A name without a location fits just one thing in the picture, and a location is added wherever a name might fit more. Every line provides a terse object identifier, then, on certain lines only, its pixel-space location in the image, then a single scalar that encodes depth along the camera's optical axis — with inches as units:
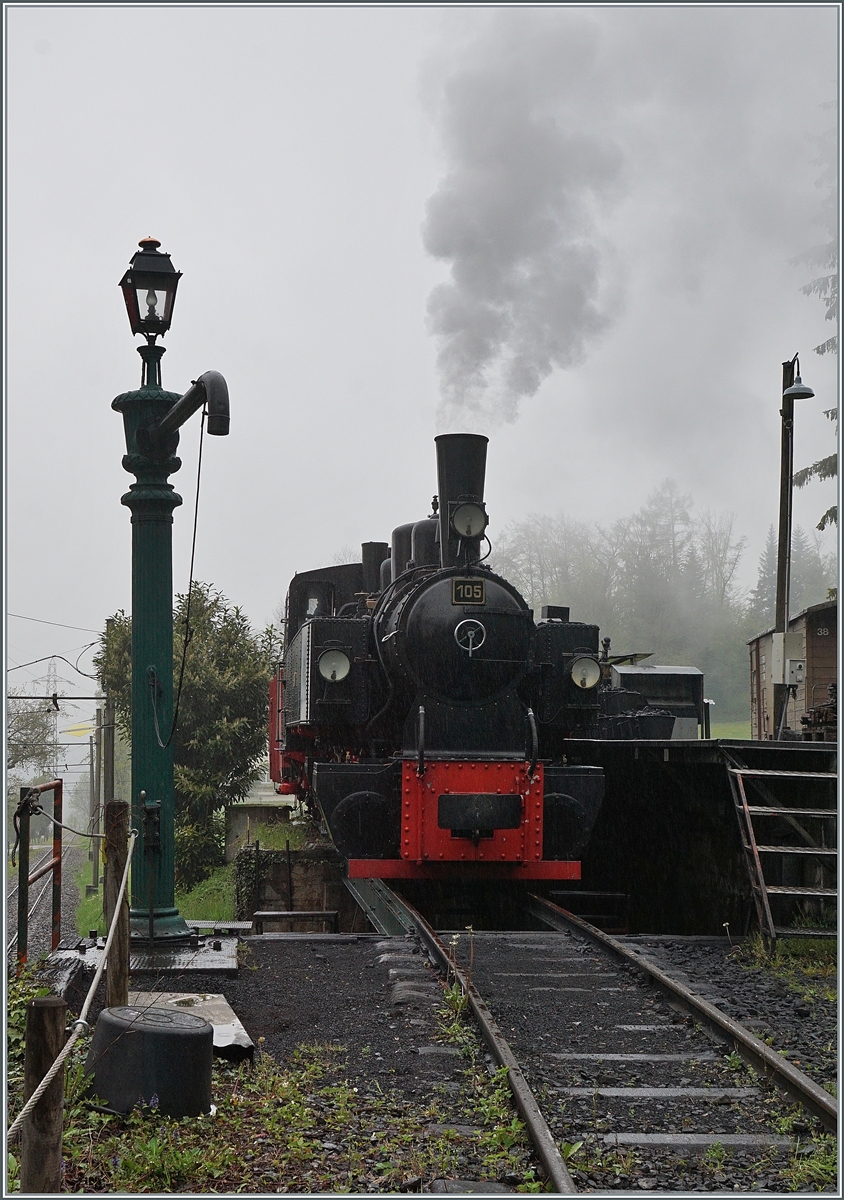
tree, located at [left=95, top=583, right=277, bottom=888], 686.5
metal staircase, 281.7
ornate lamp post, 253.9
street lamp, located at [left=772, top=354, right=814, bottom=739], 571.8
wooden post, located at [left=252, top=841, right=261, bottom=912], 429.7
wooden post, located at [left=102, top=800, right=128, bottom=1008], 170.2
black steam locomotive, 319.3
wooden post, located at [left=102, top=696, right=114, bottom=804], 647.8
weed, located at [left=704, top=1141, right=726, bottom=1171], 136.3
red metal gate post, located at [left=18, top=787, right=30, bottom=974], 199.6
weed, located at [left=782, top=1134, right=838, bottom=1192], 132.3
